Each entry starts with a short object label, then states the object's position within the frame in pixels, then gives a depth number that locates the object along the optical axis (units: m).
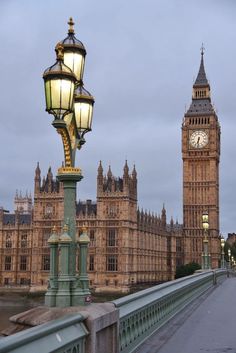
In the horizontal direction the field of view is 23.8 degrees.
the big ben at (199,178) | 115.62
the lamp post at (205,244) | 36.69
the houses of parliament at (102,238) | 87.31
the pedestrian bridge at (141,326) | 5.55
